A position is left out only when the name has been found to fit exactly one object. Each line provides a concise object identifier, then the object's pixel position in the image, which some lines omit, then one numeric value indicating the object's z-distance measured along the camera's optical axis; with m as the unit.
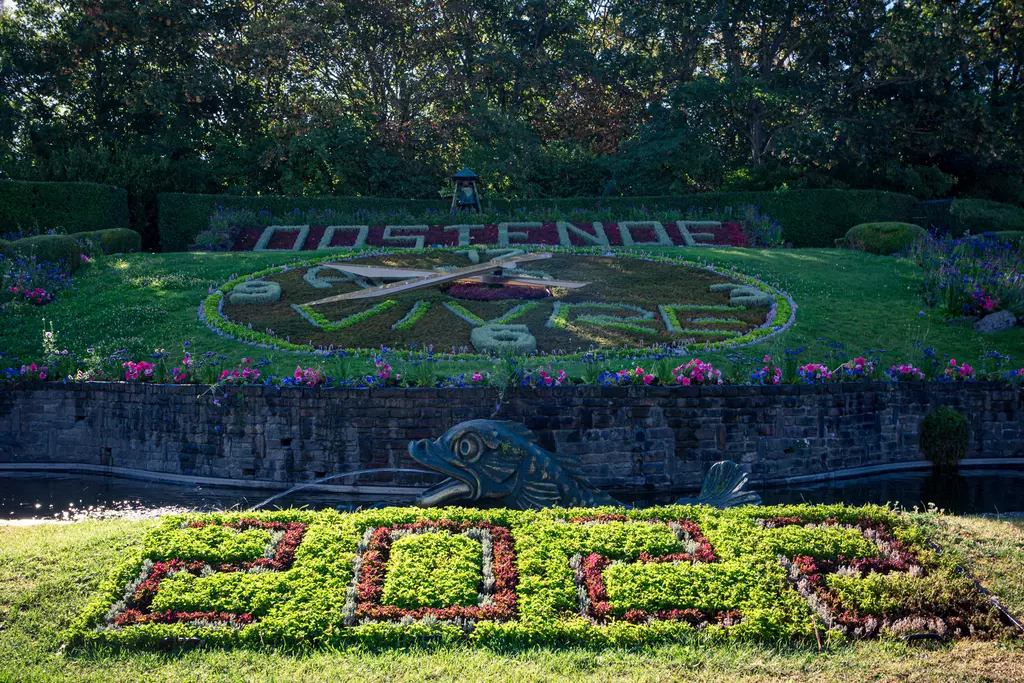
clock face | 12.75
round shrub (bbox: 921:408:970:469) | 10.81
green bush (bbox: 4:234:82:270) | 16.36
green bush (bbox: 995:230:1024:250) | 18.11
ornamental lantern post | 20.91
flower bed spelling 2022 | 4.93
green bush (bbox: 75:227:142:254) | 18.69
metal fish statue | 6.82
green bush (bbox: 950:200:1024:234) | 21.59
